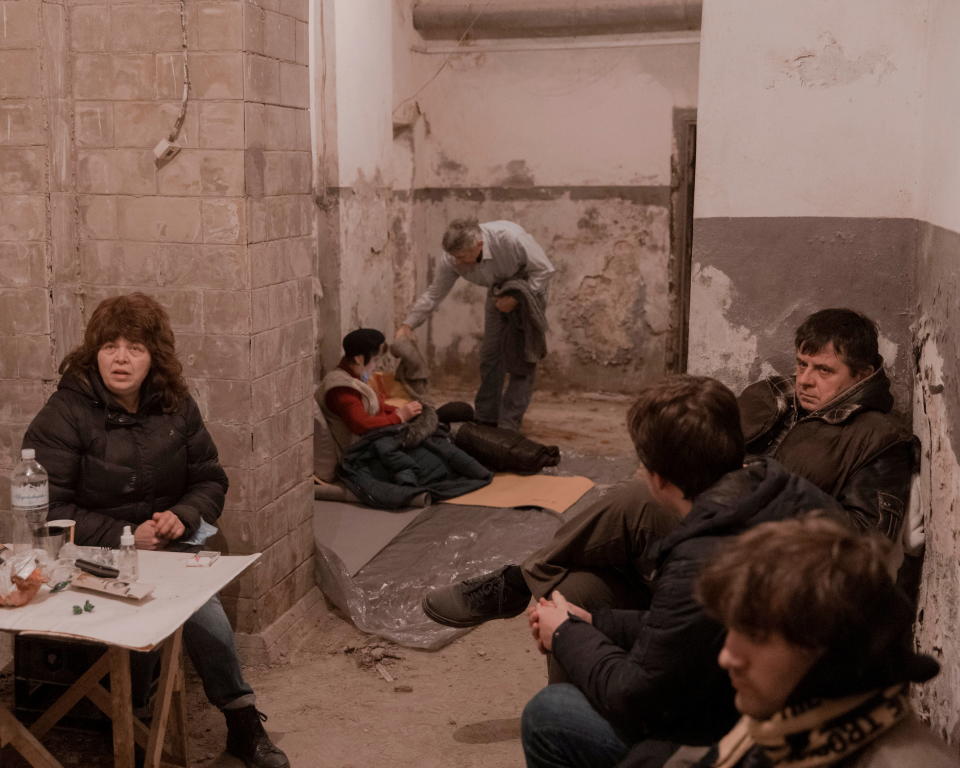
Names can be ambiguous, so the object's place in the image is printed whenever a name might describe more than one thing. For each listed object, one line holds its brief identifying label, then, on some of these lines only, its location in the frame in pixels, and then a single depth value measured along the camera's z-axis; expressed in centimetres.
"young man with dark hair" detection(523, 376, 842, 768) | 222
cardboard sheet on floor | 599
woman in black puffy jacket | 350
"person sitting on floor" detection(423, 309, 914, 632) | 300
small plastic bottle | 306
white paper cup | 322
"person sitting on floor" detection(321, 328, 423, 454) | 596
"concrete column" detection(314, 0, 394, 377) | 689
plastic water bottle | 319
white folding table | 279
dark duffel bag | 652
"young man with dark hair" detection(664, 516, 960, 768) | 163
